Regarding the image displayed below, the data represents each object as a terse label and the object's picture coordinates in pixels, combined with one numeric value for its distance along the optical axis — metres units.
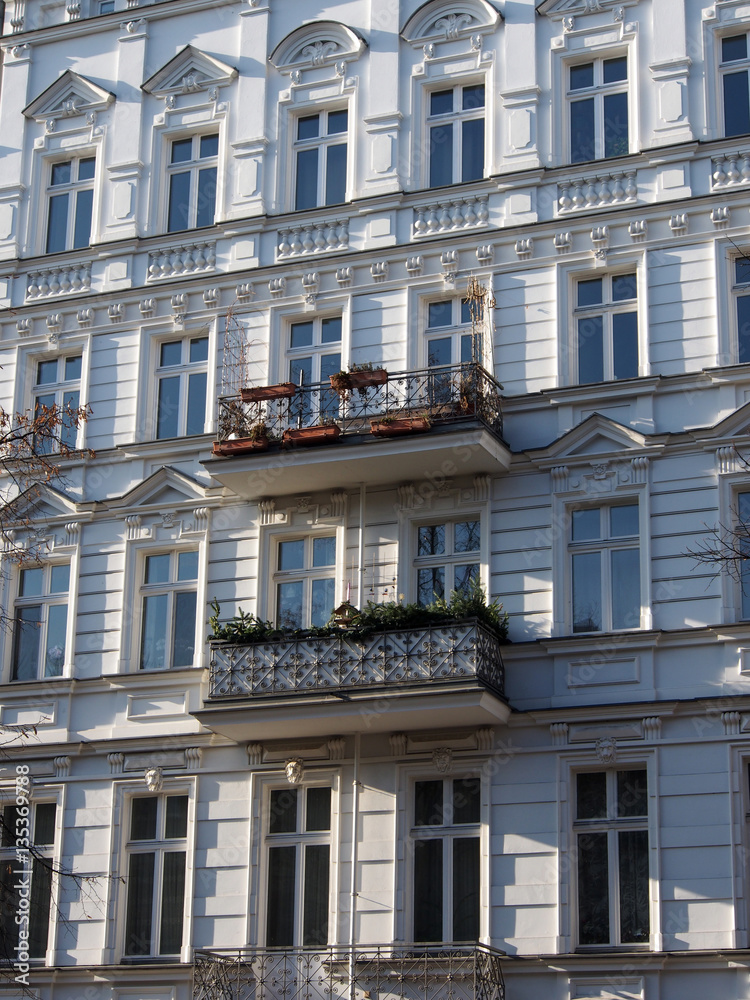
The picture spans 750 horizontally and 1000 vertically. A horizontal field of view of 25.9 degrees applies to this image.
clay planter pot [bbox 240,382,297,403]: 23.23
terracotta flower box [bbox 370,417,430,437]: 22.03
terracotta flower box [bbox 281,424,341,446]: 22.44
